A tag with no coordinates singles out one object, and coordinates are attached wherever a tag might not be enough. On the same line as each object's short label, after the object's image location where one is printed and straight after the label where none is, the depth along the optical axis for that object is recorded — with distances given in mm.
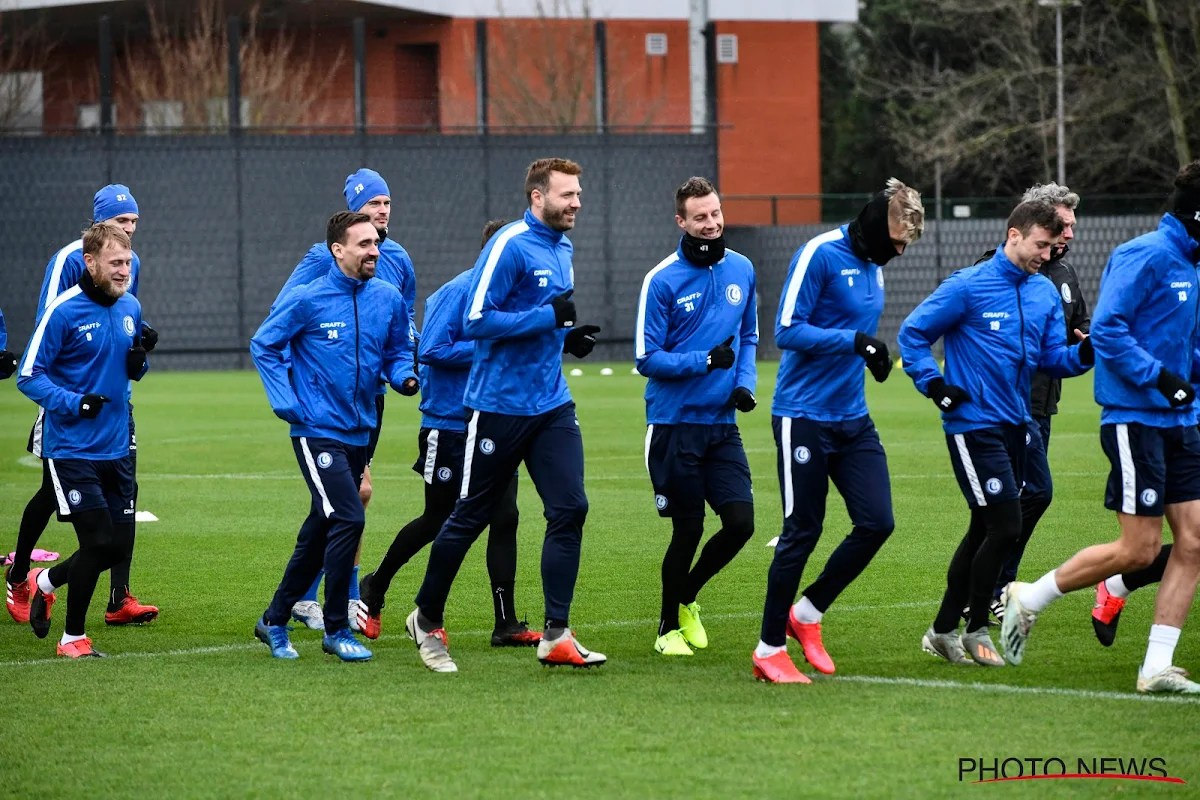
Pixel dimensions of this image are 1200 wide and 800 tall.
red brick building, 70375
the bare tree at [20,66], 75125
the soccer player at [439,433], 17422
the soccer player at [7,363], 19172
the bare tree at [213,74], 73562
